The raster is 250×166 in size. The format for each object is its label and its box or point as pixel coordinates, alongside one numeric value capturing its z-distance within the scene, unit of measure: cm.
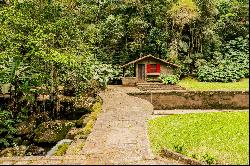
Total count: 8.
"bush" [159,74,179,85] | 1365
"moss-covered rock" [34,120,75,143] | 768
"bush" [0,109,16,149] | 800
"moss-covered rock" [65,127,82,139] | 677
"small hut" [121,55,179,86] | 1426
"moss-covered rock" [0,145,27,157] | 626
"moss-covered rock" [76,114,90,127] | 741
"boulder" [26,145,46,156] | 681
